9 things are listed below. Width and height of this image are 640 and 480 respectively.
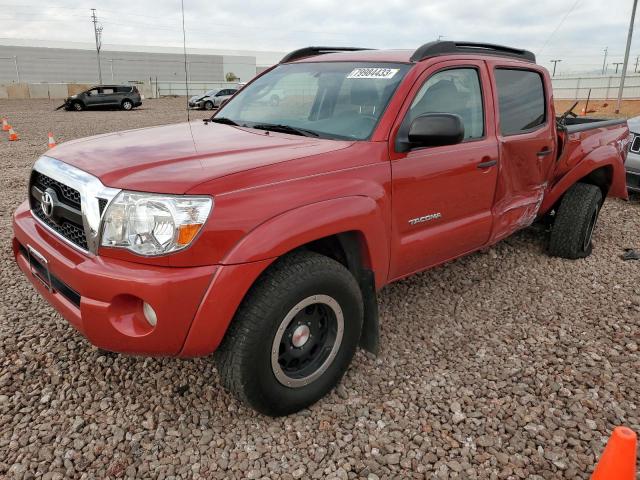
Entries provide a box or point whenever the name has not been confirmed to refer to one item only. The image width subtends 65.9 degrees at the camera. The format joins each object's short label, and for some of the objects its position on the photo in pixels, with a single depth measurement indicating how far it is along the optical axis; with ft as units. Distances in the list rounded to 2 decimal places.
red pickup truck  6.62
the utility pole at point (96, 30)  212.74
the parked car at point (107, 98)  84.64
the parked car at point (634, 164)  21.44
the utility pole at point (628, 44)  71.89
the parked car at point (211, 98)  96.84
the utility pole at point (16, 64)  183.73
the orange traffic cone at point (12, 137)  42.22
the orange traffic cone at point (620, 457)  5.20
